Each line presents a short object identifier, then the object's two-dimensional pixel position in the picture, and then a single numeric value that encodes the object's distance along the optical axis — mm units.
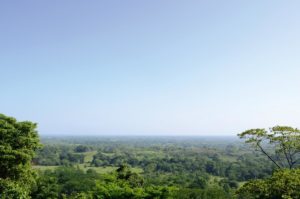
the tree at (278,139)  23469
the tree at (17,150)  26906
